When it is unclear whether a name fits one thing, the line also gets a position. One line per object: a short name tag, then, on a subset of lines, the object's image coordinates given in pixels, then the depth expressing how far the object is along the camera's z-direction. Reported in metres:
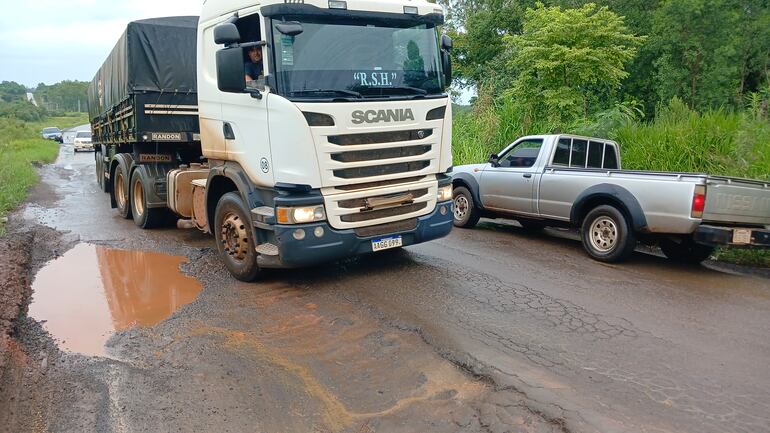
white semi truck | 5.48
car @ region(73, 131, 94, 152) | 35.56
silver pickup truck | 6.46
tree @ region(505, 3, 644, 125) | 12.23
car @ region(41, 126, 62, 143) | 47.16
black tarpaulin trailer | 8.96
